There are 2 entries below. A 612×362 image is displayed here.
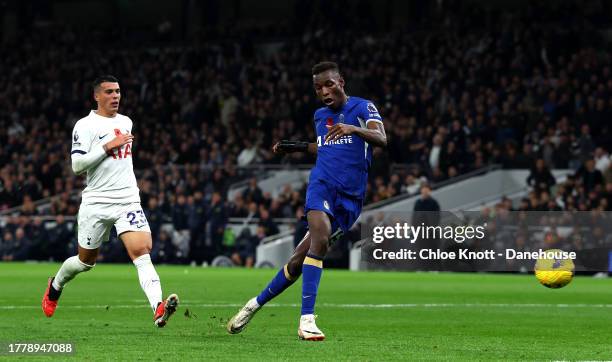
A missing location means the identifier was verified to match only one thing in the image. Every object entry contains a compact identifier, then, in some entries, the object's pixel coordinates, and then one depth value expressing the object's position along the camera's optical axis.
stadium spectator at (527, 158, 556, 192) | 27.20
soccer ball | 15.20
